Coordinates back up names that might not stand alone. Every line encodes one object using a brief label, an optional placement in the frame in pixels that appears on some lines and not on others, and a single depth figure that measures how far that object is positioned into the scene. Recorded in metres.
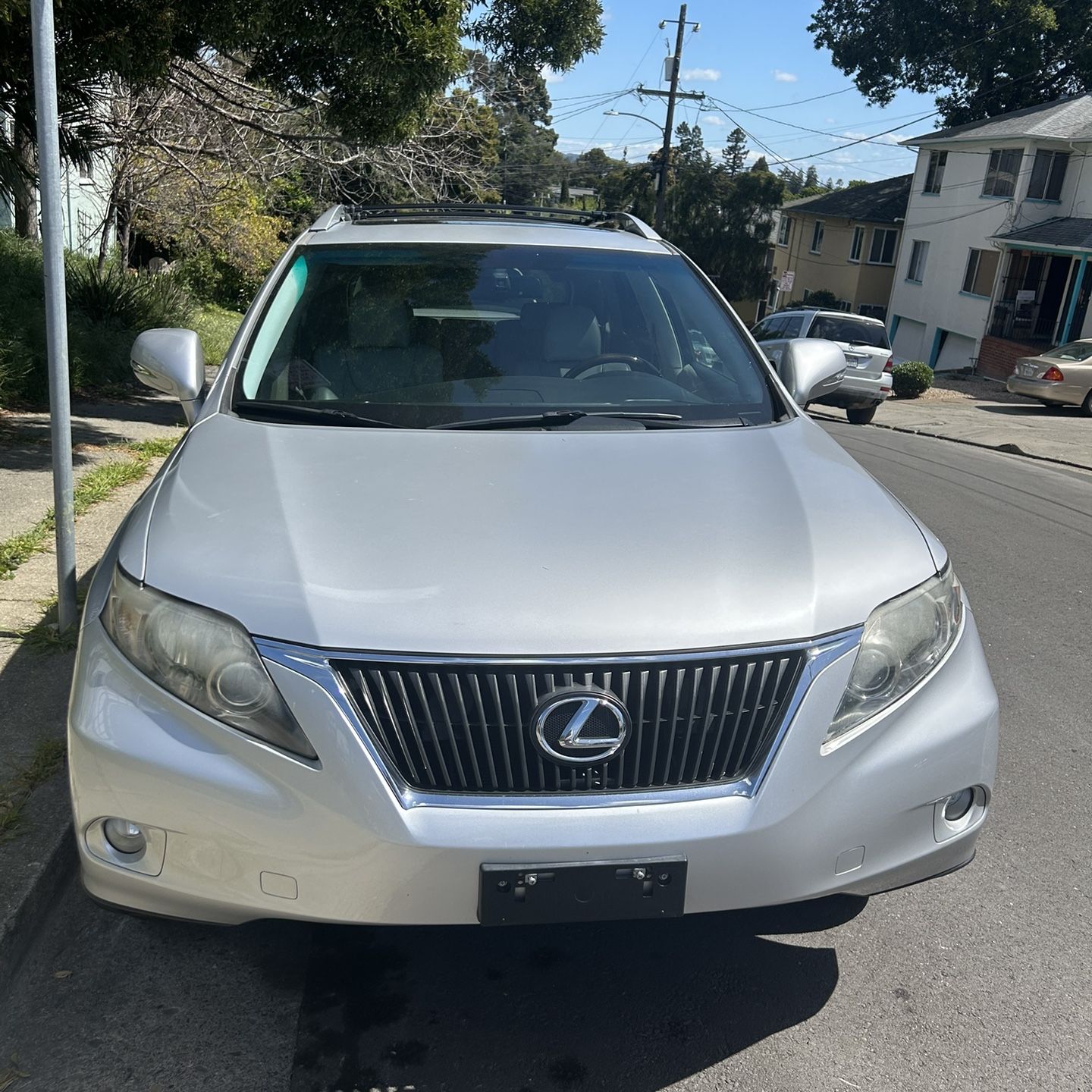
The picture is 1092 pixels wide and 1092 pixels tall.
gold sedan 23.48
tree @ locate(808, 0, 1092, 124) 43.22
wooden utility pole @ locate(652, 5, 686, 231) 37.53
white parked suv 19.72
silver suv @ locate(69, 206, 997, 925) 2.31
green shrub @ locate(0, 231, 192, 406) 9.55
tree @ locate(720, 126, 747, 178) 66.12
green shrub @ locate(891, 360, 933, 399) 27.94
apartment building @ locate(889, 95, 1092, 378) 34.88
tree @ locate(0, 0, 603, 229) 7.00
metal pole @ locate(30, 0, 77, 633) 3.84
